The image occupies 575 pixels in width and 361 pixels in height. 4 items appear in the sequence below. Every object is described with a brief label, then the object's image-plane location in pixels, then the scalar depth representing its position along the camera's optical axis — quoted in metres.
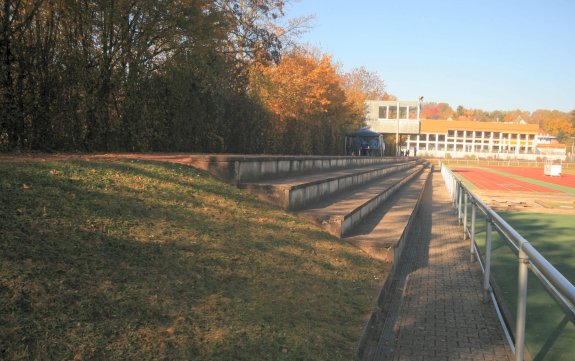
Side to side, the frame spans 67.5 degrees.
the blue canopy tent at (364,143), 36.53
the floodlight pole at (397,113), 48.87
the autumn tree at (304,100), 18.58
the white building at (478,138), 99.12
